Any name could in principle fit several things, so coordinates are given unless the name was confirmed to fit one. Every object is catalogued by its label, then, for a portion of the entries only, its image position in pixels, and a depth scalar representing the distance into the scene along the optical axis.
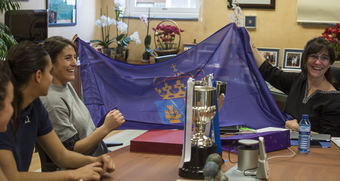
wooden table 1.97
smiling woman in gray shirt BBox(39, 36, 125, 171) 2.27
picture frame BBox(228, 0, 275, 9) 5.42
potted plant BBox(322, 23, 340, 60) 4.71
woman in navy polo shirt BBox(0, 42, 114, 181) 1.77
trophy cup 1.95
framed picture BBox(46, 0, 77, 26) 5.04
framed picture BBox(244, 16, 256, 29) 5.50
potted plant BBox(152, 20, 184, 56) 5.70
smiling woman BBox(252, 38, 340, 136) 3.00
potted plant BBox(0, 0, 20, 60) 3.60
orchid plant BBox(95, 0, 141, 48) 5.79
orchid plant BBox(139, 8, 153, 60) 5.82
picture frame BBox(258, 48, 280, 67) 5.41
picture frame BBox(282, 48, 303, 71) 5.34
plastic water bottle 2.36
